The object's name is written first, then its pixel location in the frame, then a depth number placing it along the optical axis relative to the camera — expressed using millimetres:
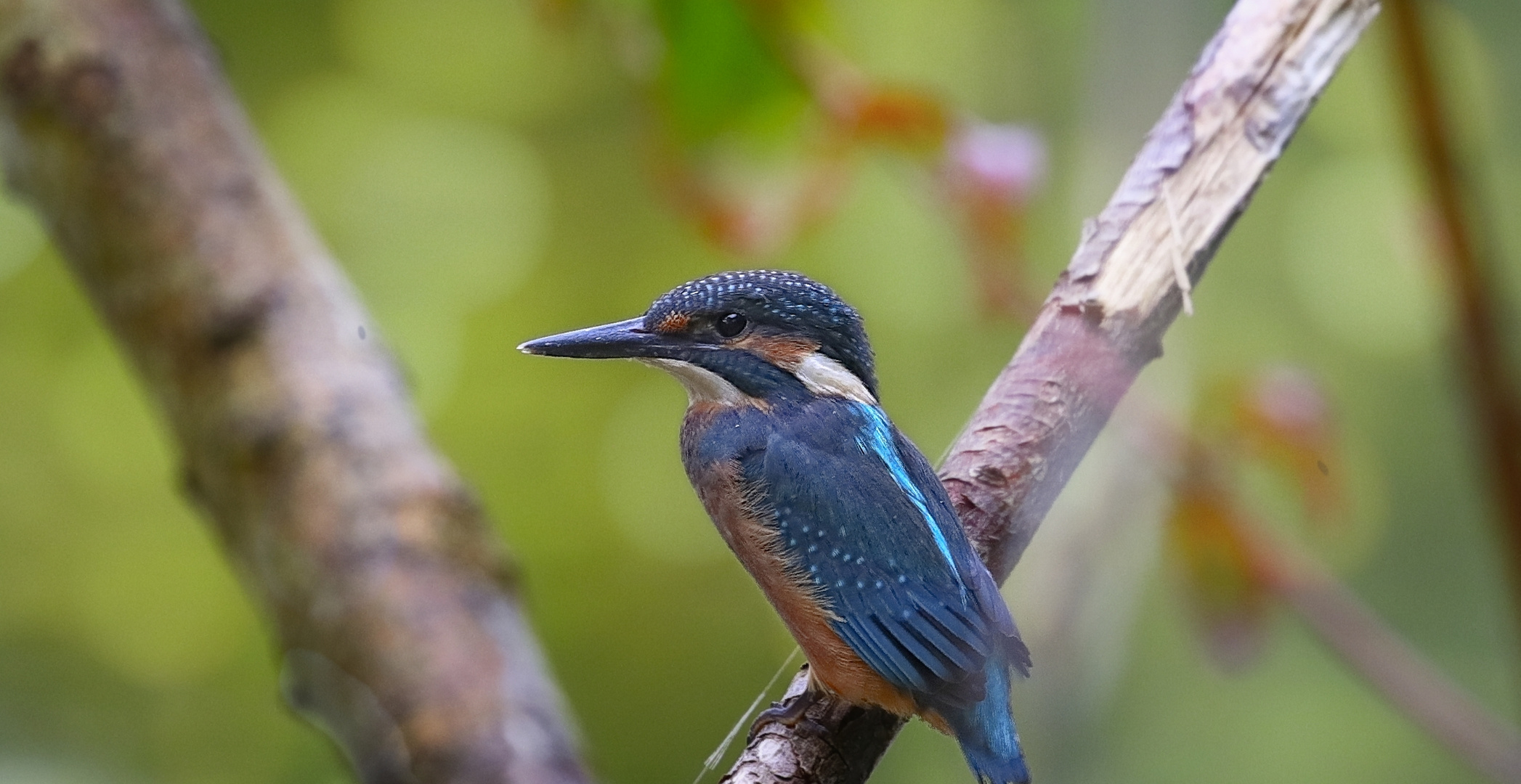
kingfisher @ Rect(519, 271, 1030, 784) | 5251
